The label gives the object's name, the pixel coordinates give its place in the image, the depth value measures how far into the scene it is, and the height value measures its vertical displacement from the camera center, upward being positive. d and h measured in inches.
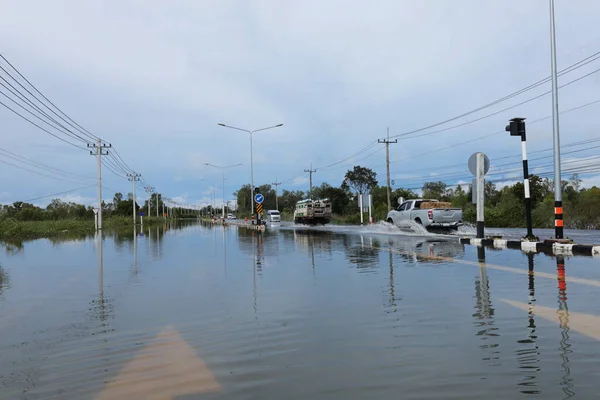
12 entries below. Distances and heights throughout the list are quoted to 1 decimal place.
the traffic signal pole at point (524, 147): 611.4 +84.8
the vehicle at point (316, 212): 1777.8 +21.9
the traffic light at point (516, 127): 625.6 +112.6
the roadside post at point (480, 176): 701.3 +54.6
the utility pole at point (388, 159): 1916.3 +236.9
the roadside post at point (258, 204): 1612.9 +53.9
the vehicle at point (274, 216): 2604.8 +15.6
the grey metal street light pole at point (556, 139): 557.0 +87.5
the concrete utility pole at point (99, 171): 1772.4 +220.0
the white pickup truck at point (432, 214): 948.6 +0.1
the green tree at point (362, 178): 3292.3 +266.7
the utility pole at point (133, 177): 3584.9 +351.9
